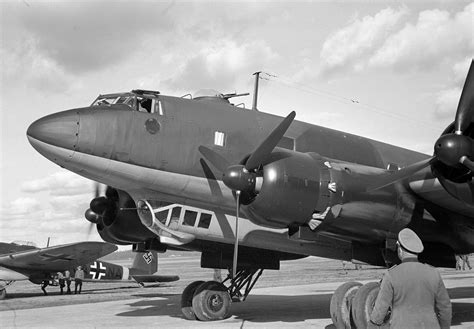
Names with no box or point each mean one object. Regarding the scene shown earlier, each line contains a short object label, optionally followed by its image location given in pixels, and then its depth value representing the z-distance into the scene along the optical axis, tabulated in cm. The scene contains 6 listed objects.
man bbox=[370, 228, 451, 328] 491
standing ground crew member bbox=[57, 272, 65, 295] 2428
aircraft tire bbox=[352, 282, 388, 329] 980
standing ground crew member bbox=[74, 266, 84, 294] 2431
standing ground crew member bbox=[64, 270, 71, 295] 2459
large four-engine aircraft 978
